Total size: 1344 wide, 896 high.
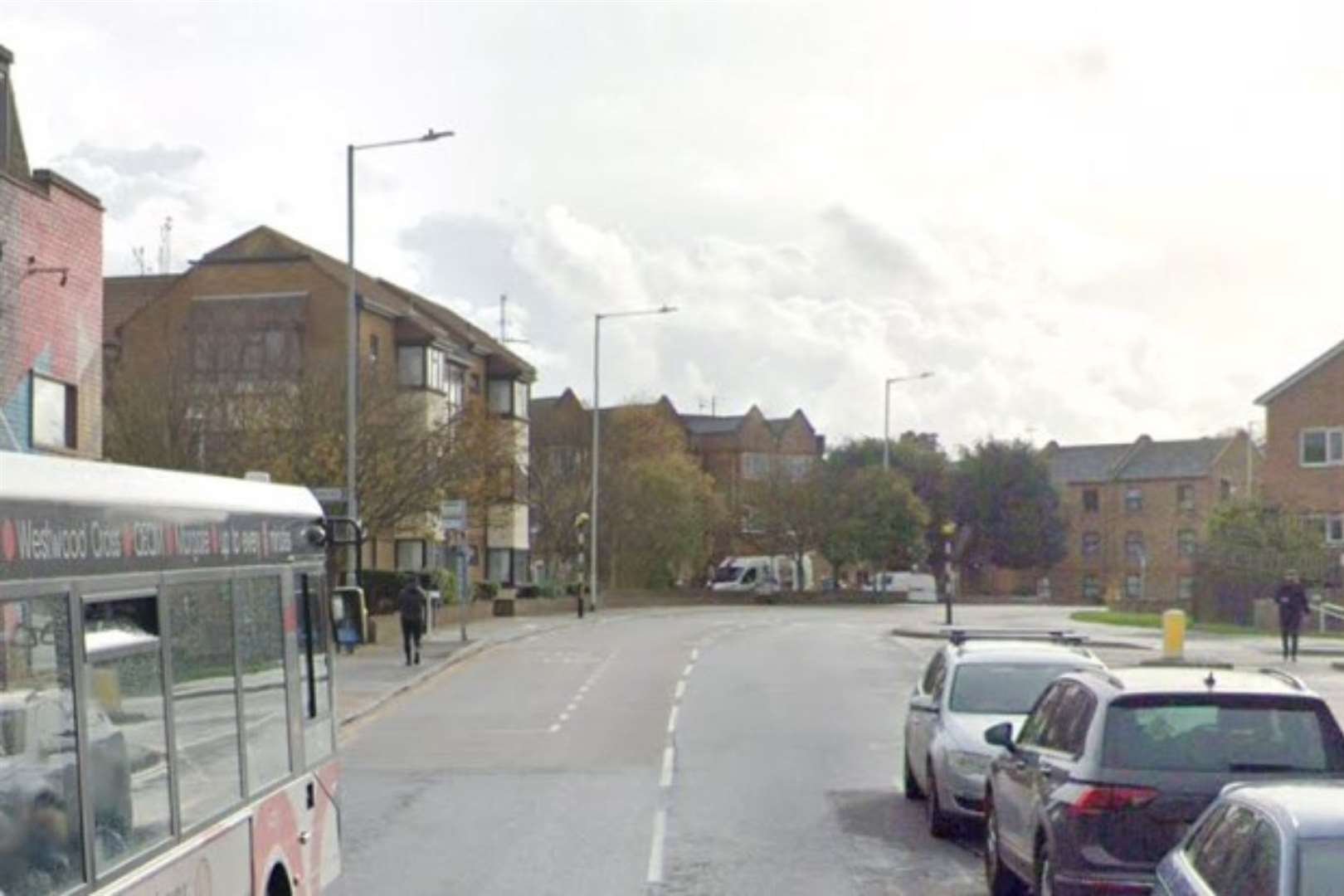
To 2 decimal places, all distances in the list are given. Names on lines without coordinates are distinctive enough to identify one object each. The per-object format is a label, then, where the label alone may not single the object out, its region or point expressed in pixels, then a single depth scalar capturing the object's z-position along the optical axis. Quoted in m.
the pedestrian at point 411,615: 36.12
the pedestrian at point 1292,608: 39.75
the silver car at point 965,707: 14.80
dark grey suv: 9.77
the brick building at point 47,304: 27.06
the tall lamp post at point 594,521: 64.69
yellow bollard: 38.34
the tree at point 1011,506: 101.62
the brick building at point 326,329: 53.44
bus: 5.77
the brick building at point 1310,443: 66.25
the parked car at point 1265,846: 6.20
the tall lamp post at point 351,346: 35.19
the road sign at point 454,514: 39.34
